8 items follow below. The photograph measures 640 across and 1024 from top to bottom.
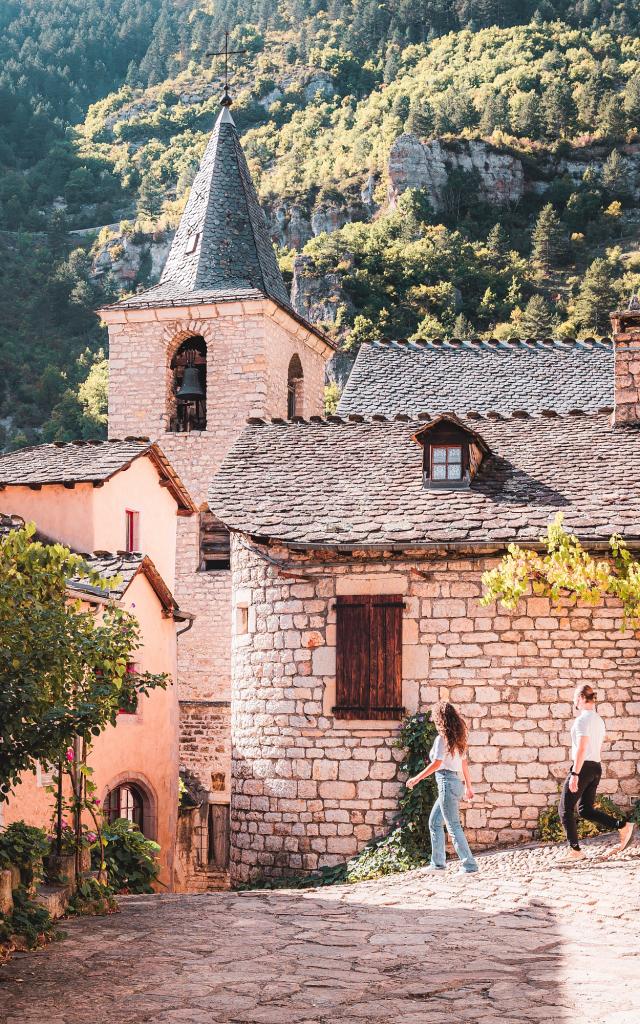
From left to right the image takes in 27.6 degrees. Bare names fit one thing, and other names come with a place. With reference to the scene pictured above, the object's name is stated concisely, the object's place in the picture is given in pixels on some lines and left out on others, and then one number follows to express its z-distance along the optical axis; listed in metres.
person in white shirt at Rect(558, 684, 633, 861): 10.23
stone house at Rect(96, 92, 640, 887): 12.28
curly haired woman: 10.58
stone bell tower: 24.08
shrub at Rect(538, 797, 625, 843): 11.60
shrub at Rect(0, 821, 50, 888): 8.00
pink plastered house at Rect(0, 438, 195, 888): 15.77
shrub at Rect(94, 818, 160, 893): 10.89
